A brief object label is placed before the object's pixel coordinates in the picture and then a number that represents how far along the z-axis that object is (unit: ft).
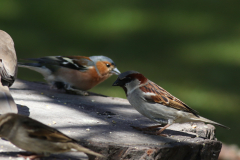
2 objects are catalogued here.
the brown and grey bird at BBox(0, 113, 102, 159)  15.57
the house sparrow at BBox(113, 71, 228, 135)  23.93
